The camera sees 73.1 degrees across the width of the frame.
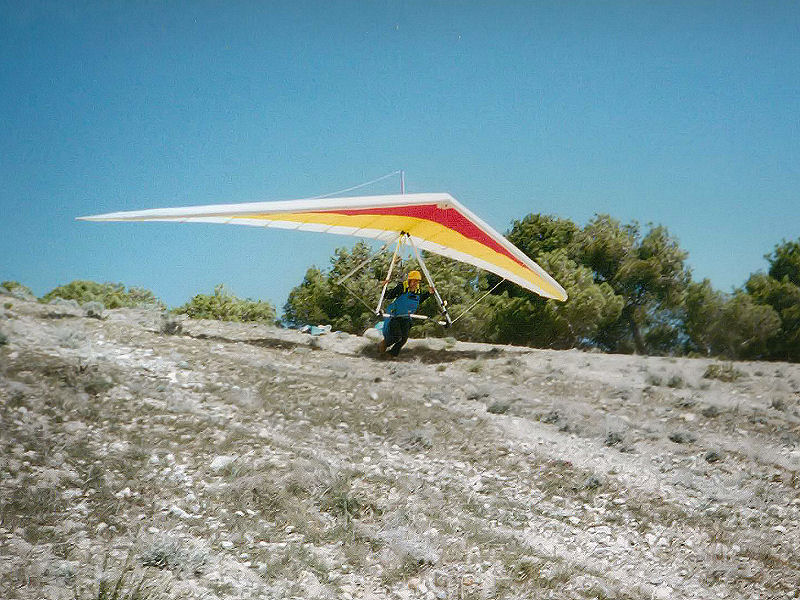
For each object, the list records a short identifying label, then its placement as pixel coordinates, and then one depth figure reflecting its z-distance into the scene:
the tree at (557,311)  23.69
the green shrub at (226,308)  35.22
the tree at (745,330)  24.12
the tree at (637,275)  26.48
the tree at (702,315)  24.86
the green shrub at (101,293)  40.50
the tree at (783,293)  24.50
